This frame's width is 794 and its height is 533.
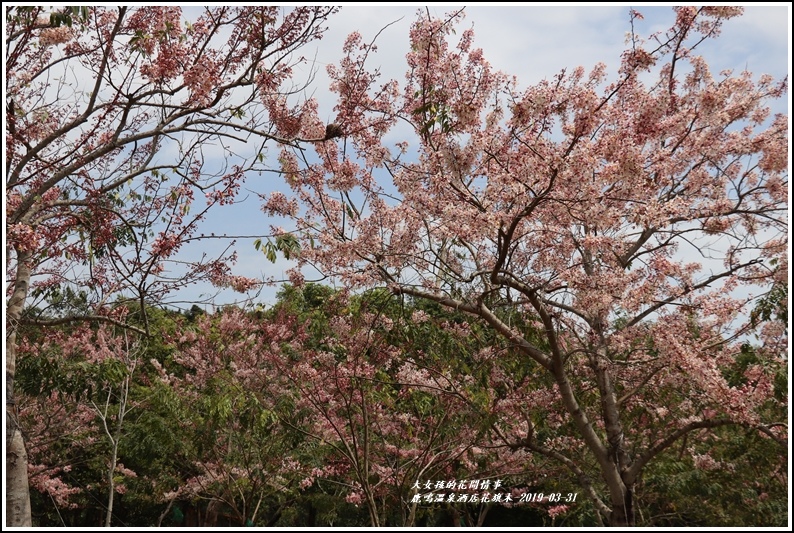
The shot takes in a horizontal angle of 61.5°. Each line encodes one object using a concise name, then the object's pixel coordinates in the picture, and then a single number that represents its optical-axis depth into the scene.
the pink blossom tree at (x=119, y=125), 4.94
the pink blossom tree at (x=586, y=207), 5.11
